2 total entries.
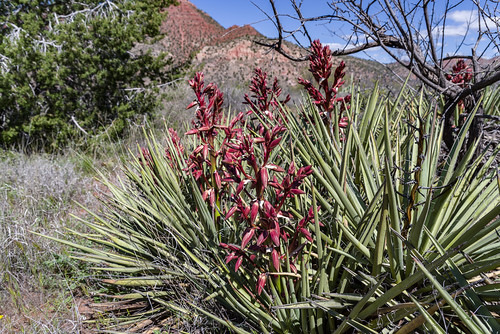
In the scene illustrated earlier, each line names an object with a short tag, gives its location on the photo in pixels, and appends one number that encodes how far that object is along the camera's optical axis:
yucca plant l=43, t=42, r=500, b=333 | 1.23
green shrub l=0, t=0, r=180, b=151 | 5.73
